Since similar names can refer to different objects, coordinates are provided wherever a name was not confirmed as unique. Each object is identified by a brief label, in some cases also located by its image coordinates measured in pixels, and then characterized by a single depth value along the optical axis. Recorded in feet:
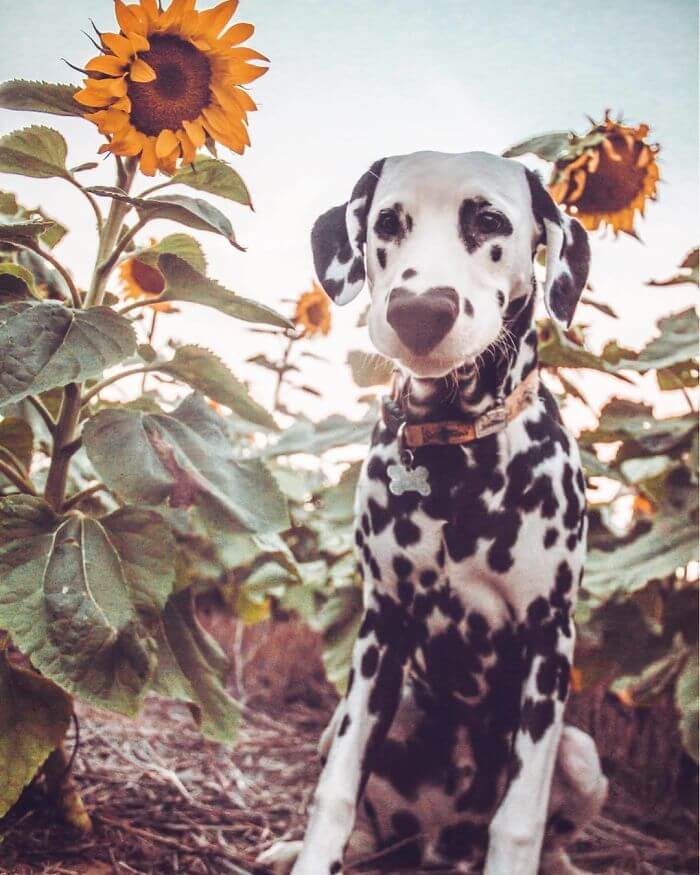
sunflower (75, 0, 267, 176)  4.46
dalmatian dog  4.40
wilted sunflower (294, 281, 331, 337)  9.18
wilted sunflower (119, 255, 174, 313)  7.33
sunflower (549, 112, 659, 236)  6.26
